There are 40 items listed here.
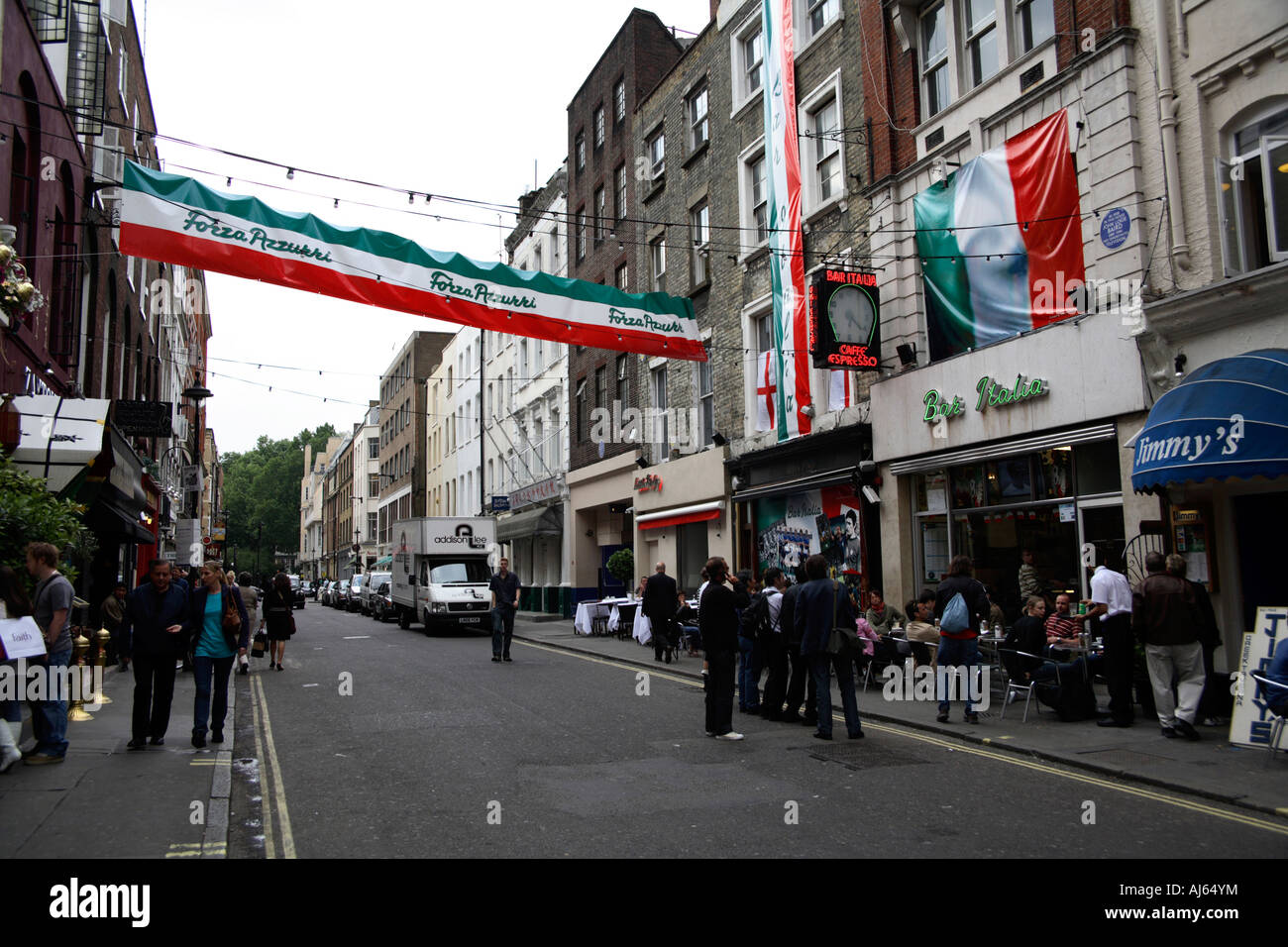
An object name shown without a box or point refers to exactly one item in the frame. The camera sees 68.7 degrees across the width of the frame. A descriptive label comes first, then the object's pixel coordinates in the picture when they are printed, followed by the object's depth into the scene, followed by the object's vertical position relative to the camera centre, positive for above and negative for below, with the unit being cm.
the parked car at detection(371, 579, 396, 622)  3375 -108
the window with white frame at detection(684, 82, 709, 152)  2425 +1161
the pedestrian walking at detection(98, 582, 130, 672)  1605 -56
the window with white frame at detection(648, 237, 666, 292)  2630 +850
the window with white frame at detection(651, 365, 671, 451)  2578 +416
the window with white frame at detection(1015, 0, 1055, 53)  1336 +764
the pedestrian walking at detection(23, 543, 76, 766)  810 -50
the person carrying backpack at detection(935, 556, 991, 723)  995 -63
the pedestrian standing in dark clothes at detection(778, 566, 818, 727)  1005 -121
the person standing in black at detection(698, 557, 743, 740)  953 -86
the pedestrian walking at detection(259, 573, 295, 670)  1697 -71
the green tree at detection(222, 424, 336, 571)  10900 +999
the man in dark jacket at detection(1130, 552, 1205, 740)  888 -87
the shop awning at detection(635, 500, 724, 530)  2261 +126
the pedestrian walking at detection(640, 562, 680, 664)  1527 -52
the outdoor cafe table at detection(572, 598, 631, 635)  2438 -120
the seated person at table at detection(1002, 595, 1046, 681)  1049 -94
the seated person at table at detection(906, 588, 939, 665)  1170 -89
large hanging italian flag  1290 +465
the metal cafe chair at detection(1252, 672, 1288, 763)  728 -111
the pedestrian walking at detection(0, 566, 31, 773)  751 -26
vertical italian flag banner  1855 +662
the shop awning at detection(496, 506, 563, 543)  3288 +160
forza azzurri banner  1168 +428
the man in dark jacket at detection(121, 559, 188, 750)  877 -59
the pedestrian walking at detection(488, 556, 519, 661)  1758 -73
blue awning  873 +119
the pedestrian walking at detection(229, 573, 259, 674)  1622 -32
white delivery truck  2520 -2
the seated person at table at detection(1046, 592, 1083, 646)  1041 -80
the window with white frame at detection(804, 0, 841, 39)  1856 +1099
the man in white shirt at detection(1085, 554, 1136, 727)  967 -83
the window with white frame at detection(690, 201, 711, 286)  2373 +822
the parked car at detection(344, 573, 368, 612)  4344 -79
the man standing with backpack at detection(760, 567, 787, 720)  1071 -119
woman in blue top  915 -61
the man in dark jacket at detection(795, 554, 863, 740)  930 -74
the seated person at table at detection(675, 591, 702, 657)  1798 -109
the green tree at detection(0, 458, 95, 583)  855 +60
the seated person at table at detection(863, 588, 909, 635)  1352 -80
